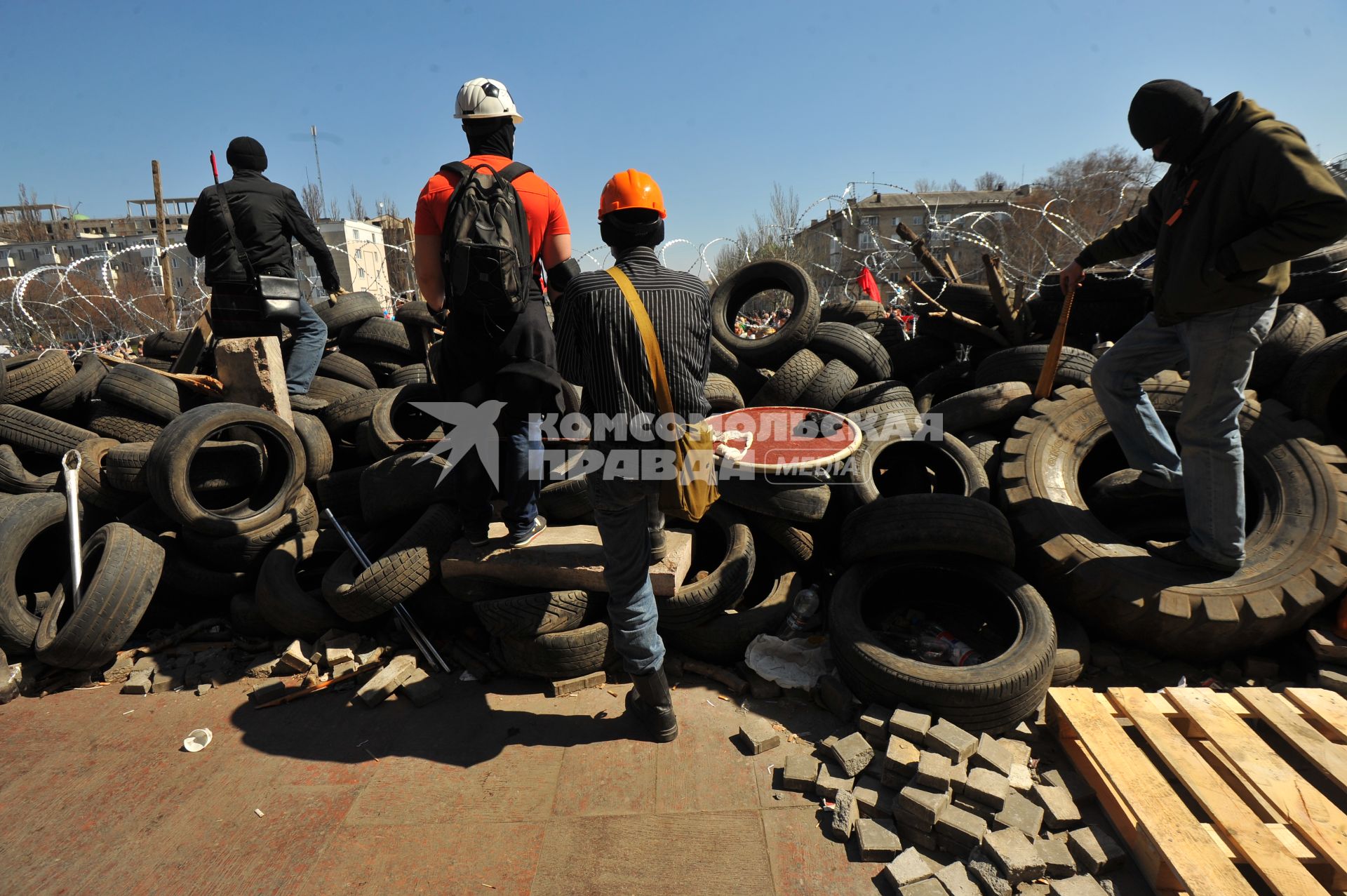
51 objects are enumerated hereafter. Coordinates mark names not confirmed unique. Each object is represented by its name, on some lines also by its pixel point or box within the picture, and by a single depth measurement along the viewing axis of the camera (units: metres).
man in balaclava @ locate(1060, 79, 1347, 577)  2.96
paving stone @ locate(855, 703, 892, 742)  3.10
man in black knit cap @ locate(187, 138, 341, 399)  5.38
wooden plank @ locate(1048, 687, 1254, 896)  2.25
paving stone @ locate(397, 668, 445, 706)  3.65
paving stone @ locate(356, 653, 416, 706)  3.65
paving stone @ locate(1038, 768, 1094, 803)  2.83
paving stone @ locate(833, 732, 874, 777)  2.95
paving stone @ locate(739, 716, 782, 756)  3.18
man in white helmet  3.37
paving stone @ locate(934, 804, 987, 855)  2.53
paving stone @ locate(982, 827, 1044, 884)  2.39
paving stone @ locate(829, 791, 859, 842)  2.66
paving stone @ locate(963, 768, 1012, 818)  2.66
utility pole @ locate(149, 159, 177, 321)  12.26
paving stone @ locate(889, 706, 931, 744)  2.99
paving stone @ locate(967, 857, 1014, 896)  2.34
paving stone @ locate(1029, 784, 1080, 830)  2.65
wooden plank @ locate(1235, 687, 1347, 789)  2.69
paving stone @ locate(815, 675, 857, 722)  3.37
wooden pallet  2.29
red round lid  4.04
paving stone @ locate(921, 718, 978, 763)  2.88
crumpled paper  3.63
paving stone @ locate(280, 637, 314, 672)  3.89
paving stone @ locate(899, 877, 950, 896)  2.34
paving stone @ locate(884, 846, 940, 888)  2.40
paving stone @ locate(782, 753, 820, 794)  2.91
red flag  14.41
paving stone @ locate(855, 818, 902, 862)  2.55
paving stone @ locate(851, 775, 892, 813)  2.77
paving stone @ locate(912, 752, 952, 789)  2.69
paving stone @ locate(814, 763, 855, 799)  2.86
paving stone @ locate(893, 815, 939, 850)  2.60
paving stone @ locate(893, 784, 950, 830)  2.59
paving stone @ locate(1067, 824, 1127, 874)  2.46
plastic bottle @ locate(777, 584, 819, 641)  3.93
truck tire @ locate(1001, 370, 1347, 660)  3.46
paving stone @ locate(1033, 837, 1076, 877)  2.43
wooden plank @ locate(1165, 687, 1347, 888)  2.34
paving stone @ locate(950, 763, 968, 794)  2.72
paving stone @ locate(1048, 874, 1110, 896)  2.34
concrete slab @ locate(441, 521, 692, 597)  3.77
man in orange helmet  2.86
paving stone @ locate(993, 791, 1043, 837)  2.59
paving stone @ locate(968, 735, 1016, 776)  2.85
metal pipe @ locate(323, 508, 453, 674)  3.99
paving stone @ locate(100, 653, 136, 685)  4.09
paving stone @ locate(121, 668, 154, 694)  3.90
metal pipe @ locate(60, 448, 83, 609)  4.14
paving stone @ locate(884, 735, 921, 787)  2.85
